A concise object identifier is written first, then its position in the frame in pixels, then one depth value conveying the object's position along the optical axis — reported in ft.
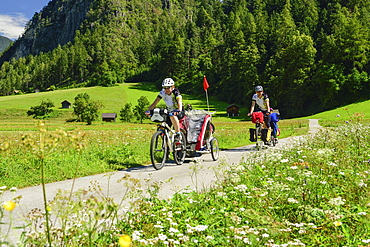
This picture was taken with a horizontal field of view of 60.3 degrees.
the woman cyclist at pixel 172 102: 32.04
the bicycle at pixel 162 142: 30.25
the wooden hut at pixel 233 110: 271.08
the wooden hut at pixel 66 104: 330.95
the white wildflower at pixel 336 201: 12.45
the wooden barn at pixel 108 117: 271.69
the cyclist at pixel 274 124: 50.44
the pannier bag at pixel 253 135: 48.19
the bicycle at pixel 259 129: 47.55
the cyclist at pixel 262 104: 47.16
